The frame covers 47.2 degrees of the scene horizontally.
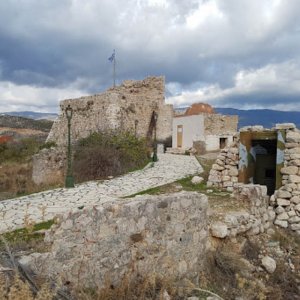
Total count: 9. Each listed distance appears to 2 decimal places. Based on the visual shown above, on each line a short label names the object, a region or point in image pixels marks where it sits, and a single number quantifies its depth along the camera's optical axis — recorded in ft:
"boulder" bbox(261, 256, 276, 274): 21.57
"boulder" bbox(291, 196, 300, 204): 30.25
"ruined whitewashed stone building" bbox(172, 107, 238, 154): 78.07
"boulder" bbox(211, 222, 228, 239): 21.93
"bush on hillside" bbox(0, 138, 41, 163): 90.12
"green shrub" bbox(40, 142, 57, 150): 76.62
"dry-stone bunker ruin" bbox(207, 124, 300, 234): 30.48
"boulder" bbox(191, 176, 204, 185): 37.14
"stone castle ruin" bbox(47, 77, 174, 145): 72.33
